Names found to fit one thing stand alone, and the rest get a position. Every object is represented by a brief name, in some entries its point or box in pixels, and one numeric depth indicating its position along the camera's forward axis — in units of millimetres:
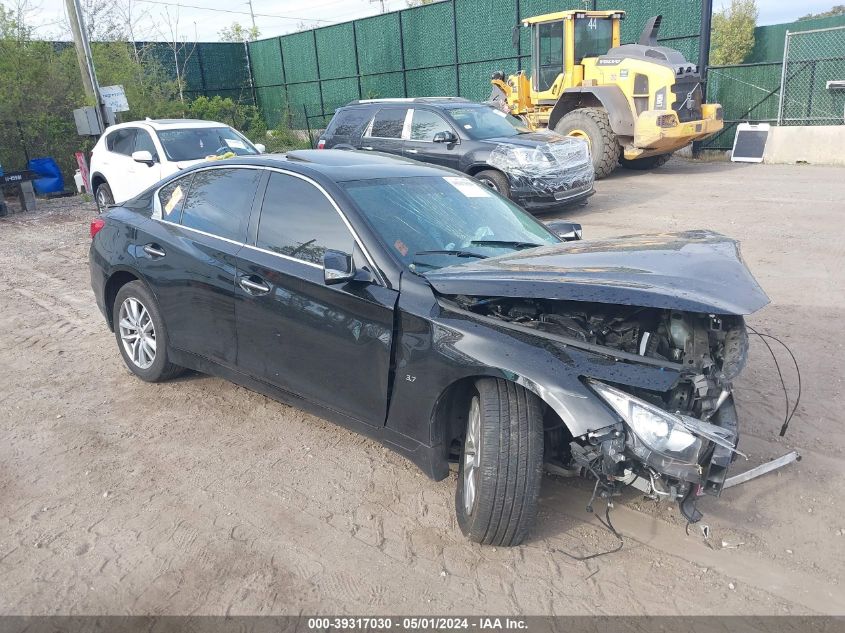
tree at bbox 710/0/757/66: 30734
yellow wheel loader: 14219
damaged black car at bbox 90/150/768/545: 2949
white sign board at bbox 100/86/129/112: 15508
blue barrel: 17906
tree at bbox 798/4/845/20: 42941
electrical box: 15392
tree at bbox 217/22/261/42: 46003
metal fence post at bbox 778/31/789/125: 16625
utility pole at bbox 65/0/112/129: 15648
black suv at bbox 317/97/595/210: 10570
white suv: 10992
